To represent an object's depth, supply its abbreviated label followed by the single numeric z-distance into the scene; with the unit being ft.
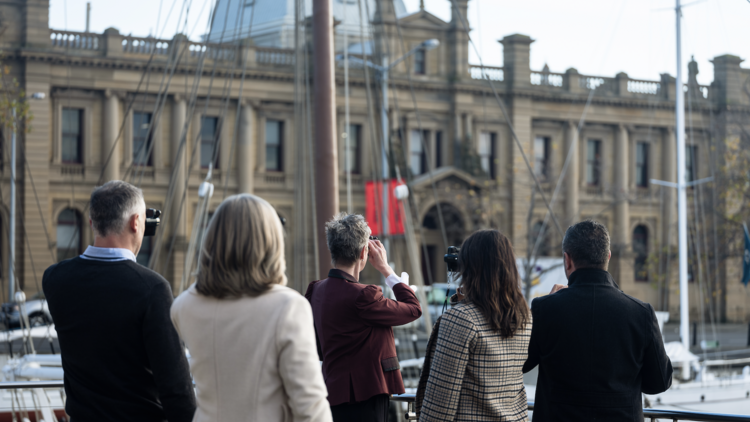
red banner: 79.08
